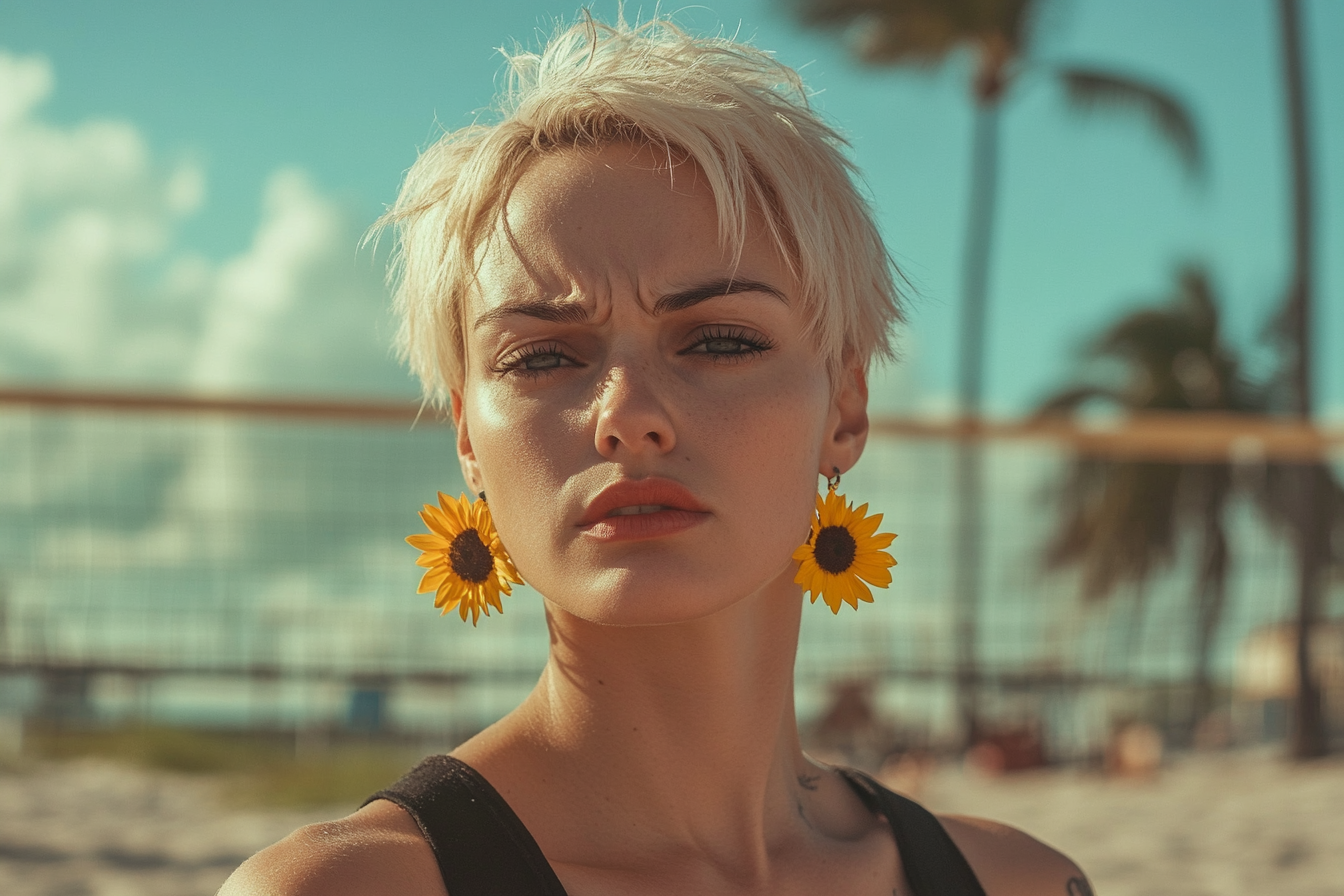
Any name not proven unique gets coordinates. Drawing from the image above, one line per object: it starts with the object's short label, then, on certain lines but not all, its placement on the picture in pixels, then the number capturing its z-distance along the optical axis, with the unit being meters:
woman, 1.19
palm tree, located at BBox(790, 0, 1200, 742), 19.42
